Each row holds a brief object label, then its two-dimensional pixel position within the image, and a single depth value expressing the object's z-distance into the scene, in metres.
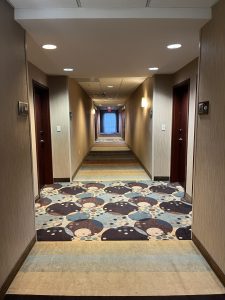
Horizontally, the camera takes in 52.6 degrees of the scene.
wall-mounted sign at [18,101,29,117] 2.28
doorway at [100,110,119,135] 22.76
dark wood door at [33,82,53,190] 4.78
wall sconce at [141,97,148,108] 5.92
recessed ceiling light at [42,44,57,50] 2.89
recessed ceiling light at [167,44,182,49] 2.94
